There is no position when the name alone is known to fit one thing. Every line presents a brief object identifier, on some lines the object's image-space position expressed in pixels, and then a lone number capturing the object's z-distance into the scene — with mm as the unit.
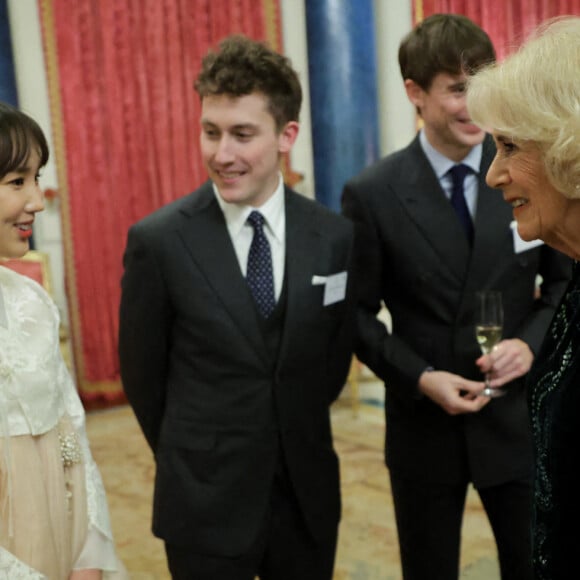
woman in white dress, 1491
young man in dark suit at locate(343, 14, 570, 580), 2145
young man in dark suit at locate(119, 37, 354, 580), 1993
